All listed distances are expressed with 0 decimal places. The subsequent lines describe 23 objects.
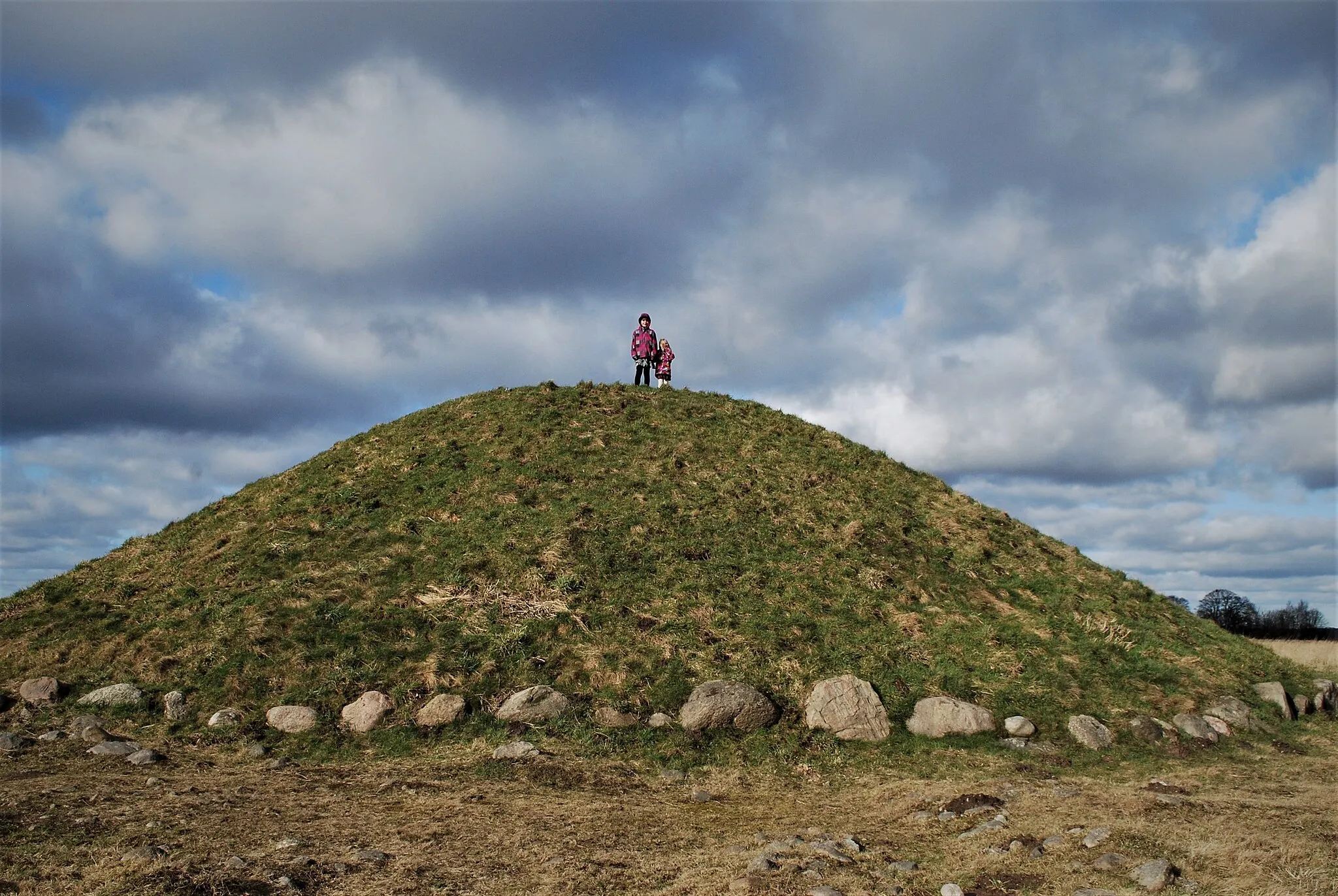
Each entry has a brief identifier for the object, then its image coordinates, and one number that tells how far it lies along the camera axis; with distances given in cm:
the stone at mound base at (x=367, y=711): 1655
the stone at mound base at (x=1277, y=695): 1963
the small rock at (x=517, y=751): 1559
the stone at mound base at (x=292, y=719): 1652
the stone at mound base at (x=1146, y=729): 1733
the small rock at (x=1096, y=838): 1059
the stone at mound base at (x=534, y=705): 1686
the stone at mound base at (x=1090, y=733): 1686
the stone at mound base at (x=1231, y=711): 1858
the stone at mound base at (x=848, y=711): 1689
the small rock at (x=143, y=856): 970
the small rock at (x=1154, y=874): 916
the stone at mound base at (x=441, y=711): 1669
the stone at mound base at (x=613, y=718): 1677
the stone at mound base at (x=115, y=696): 1734
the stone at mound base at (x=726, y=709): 1675
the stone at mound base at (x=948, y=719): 1698
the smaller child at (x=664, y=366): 3628
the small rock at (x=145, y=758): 1490
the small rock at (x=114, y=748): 1534
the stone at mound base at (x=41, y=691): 1744
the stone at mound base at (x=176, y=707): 1698
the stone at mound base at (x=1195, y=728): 1769
